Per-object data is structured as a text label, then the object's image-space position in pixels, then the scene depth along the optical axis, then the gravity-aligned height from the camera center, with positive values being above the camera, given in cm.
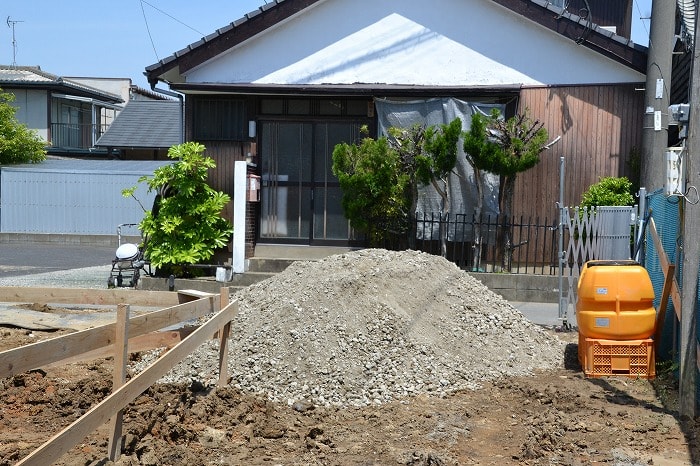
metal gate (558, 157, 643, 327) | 1162 -49
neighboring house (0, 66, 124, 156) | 3988 +413
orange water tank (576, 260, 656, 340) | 886 -110
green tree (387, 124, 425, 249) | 1524 +86
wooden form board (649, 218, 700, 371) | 832 -87
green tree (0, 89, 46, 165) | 3288 +189
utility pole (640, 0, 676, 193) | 1352 +184
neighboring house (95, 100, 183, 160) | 3703 +271
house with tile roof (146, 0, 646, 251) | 1578 +216
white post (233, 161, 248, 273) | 1622 -43
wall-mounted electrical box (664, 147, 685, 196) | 823 +30
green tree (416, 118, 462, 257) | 1491 +78
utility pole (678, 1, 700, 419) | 750 -54
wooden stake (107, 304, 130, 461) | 583 -122
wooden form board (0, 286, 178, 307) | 821 -106
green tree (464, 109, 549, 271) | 1477 +97
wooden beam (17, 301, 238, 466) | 439 -133
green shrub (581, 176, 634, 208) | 1485 +14
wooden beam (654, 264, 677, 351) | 865 -106
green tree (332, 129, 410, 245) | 1510 +18
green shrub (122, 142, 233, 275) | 1566 -48
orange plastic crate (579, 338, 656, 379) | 891 -169
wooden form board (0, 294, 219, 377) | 457 -98
